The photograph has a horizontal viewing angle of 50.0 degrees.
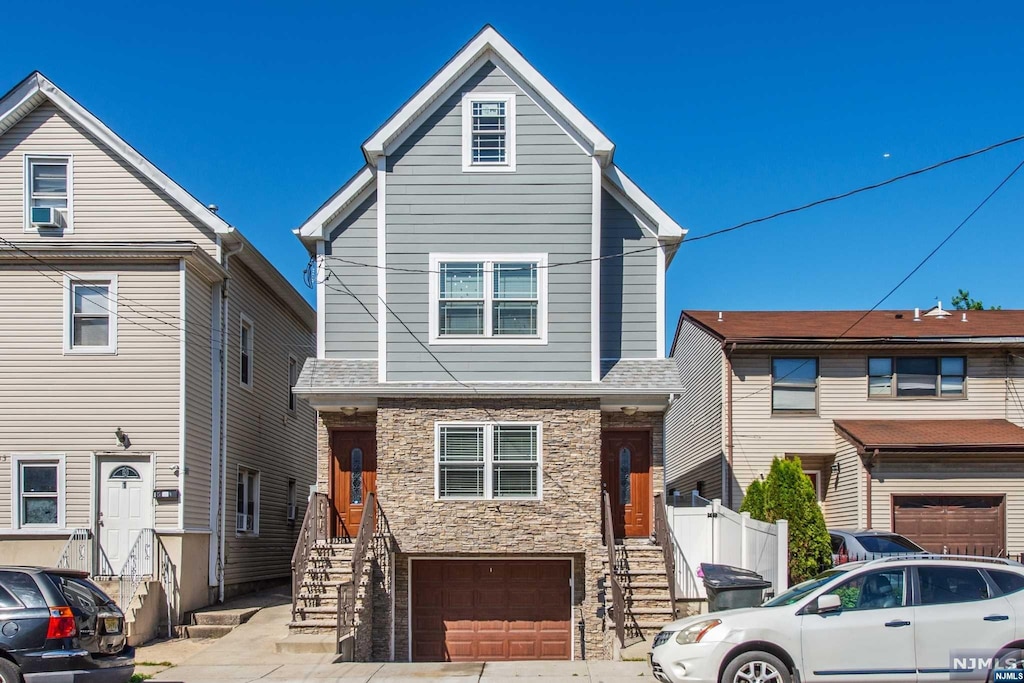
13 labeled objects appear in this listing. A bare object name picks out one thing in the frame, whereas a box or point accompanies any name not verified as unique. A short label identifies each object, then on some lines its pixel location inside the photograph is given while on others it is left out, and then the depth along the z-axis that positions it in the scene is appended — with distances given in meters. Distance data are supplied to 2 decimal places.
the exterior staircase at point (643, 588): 17.91
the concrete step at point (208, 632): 18.52
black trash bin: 16.45
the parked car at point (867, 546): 20.44
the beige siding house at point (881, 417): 23.97
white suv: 11.53
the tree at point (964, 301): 56.94
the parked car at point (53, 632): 11.48
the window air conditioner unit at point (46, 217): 20.36
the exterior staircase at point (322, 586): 17.08
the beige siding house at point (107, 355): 19.12
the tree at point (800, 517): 19.75
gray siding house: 19.48
